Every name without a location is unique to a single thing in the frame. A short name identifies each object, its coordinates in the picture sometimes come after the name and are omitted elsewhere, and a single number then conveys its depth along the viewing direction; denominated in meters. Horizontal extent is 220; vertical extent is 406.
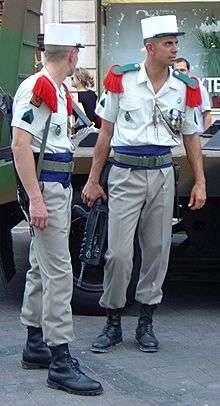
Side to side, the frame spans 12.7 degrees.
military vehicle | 6.20
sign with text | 15.61
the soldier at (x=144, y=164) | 5.58
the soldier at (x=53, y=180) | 4.91
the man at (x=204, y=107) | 8.94
